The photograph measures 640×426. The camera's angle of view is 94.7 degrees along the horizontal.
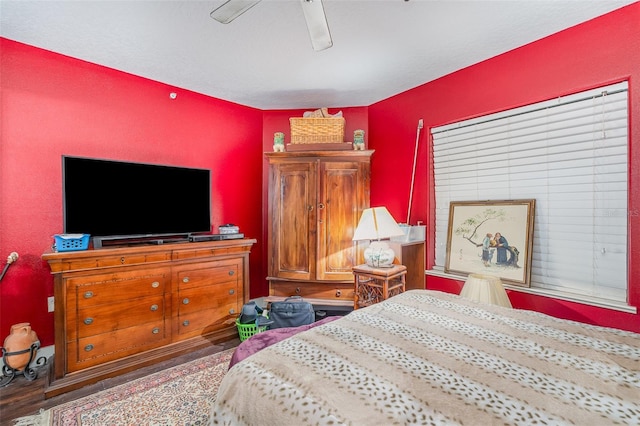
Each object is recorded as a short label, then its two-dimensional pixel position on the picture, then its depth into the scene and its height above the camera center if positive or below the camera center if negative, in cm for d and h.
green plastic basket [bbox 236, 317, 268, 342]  263 -107
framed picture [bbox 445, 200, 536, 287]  224 -24
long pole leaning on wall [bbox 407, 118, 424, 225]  302 +45
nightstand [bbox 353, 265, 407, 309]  258 -68
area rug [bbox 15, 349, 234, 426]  169 -120
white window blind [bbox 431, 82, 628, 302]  191 +23
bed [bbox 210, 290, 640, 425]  73 -50
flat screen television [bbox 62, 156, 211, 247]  226 +9
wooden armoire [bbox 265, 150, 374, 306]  319 -5
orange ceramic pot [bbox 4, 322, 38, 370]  209 -96
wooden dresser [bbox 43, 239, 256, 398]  201 -75
